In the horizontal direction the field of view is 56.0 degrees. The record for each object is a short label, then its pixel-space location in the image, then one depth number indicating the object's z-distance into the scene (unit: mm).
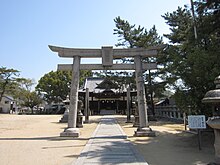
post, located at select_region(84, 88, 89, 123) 23634
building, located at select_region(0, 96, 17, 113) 60875
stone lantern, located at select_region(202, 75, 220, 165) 5477
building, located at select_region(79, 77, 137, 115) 41844
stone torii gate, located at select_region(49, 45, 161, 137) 12047
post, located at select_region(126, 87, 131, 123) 22442
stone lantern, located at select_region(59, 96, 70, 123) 23731
